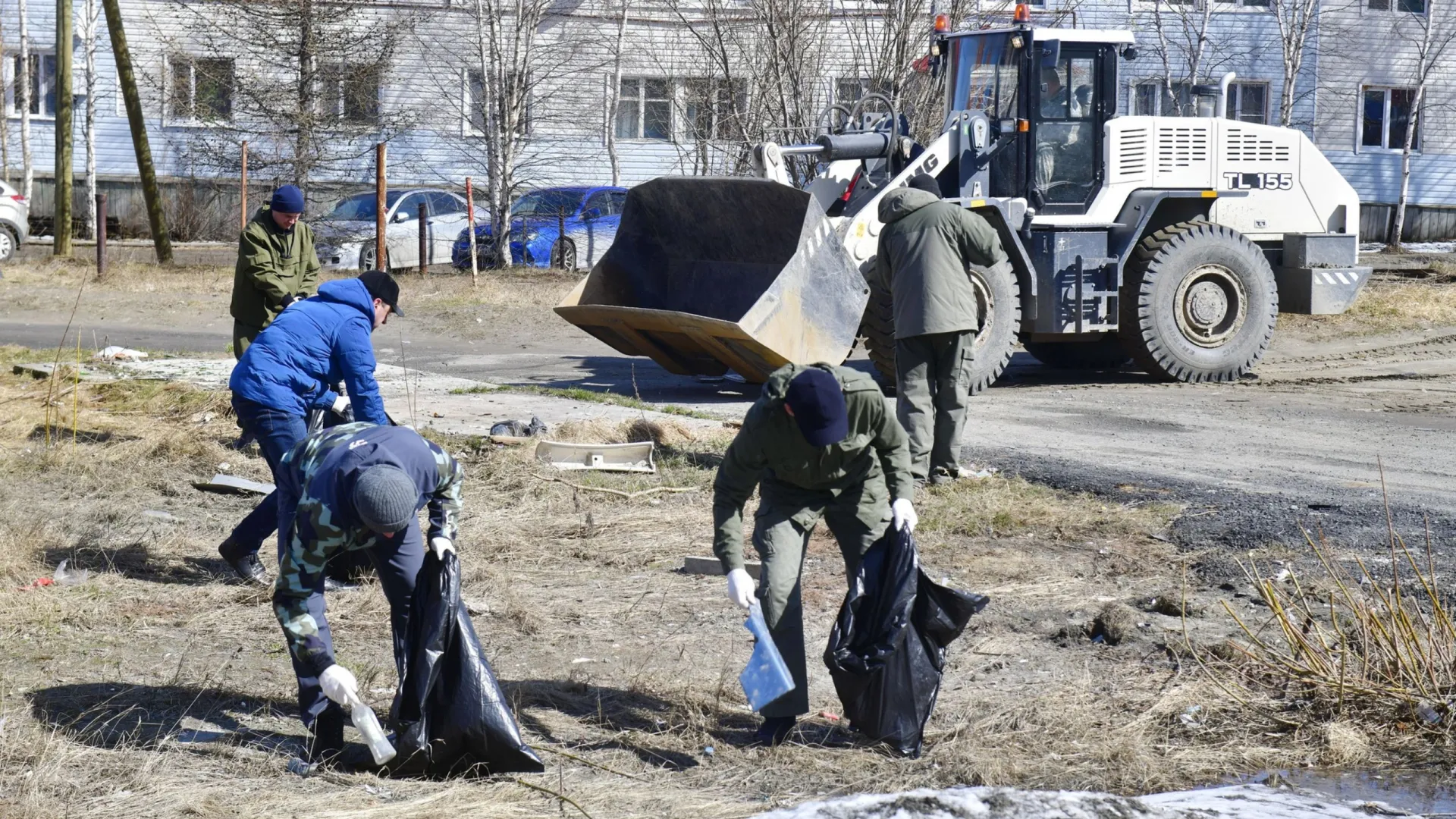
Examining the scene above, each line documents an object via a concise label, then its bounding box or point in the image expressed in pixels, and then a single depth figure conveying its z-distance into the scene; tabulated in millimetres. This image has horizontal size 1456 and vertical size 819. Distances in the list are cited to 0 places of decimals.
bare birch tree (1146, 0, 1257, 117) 27984
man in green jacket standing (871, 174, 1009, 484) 7277
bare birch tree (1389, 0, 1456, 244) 28172
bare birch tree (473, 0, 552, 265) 22438
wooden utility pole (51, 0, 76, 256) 20969
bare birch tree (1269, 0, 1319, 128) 27531
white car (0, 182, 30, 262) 20781
